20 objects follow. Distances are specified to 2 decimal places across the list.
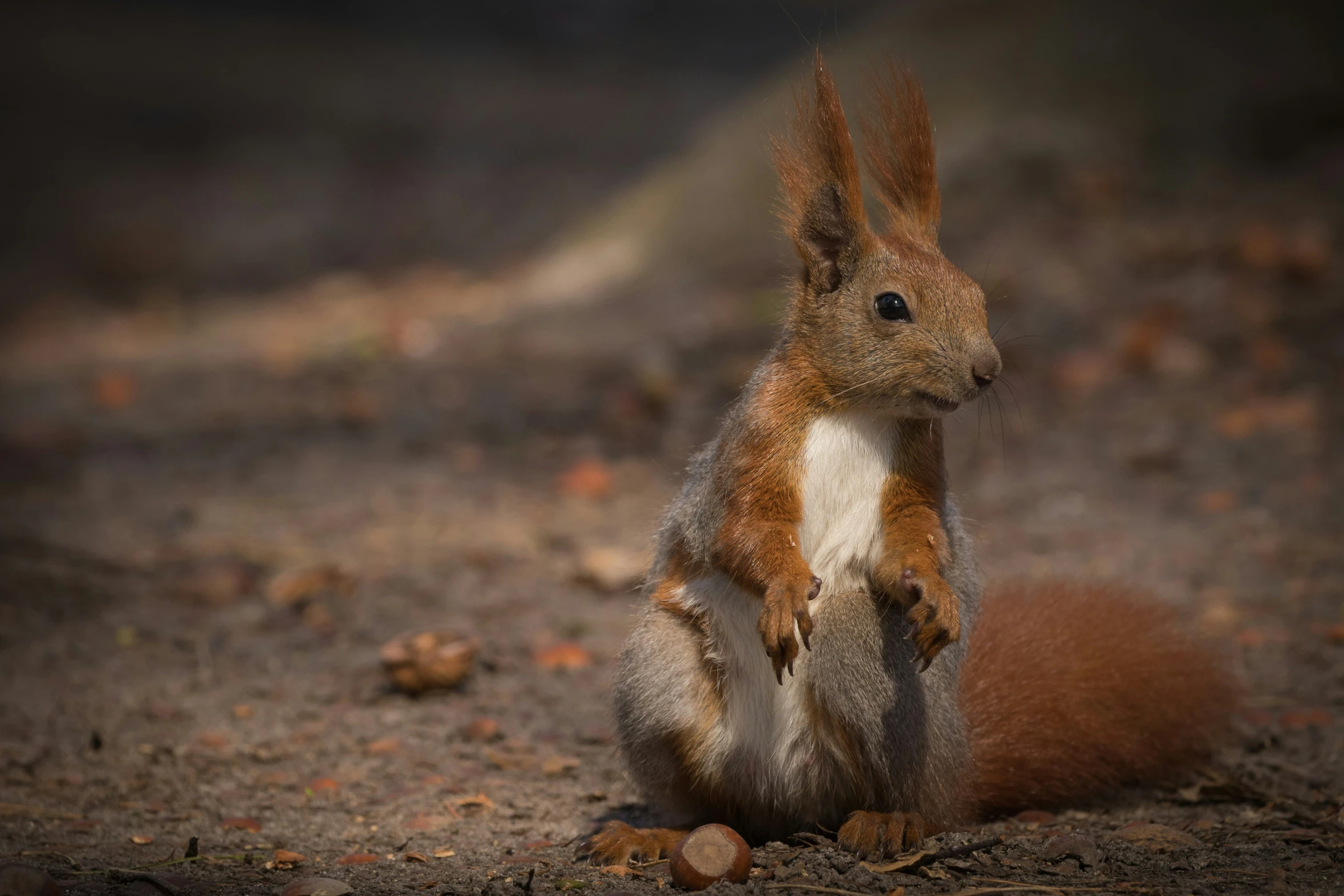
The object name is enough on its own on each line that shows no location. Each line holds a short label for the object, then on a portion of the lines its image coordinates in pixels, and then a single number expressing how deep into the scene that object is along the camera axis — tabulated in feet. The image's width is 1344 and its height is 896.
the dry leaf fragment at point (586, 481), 31.68
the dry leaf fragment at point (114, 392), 38.04
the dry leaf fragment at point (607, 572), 25.89
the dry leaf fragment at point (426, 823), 16.56
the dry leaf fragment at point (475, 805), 17.17
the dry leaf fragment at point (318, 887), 12.91
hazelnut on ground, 13.28
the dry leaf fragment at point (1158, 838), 14.47
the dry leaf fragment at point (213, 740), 19.17
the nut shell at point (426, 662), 20.76
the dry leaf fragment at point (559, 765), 18.74
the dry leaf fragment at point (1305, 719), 19.02
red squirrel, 13.89
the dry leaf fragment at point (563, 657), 22.71
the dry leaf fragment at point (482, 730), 19.77
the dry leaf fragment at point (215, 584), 24.66
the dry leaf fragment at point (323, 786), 17.80
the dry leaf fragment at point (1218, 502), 28.48
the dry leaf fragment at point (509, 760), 18.83
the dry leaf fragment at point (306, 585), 24.63
